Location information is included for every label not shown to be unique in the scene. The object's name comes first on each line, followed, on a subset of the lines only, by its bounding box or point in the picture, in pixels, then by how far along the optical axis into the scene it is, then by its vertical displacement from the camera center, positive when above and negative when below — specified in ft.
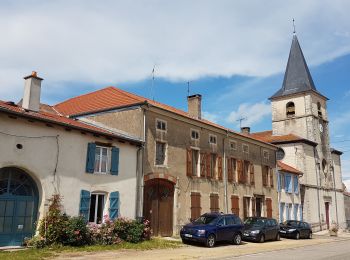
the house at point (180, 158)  65.51 +10.19
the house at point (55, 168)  45.47 +5.25
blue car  55.62 -3.06
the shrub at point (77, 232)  47.24 -3.21
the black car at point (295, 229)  82.28 -4.07
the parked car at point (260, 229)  68.59 -3.56
